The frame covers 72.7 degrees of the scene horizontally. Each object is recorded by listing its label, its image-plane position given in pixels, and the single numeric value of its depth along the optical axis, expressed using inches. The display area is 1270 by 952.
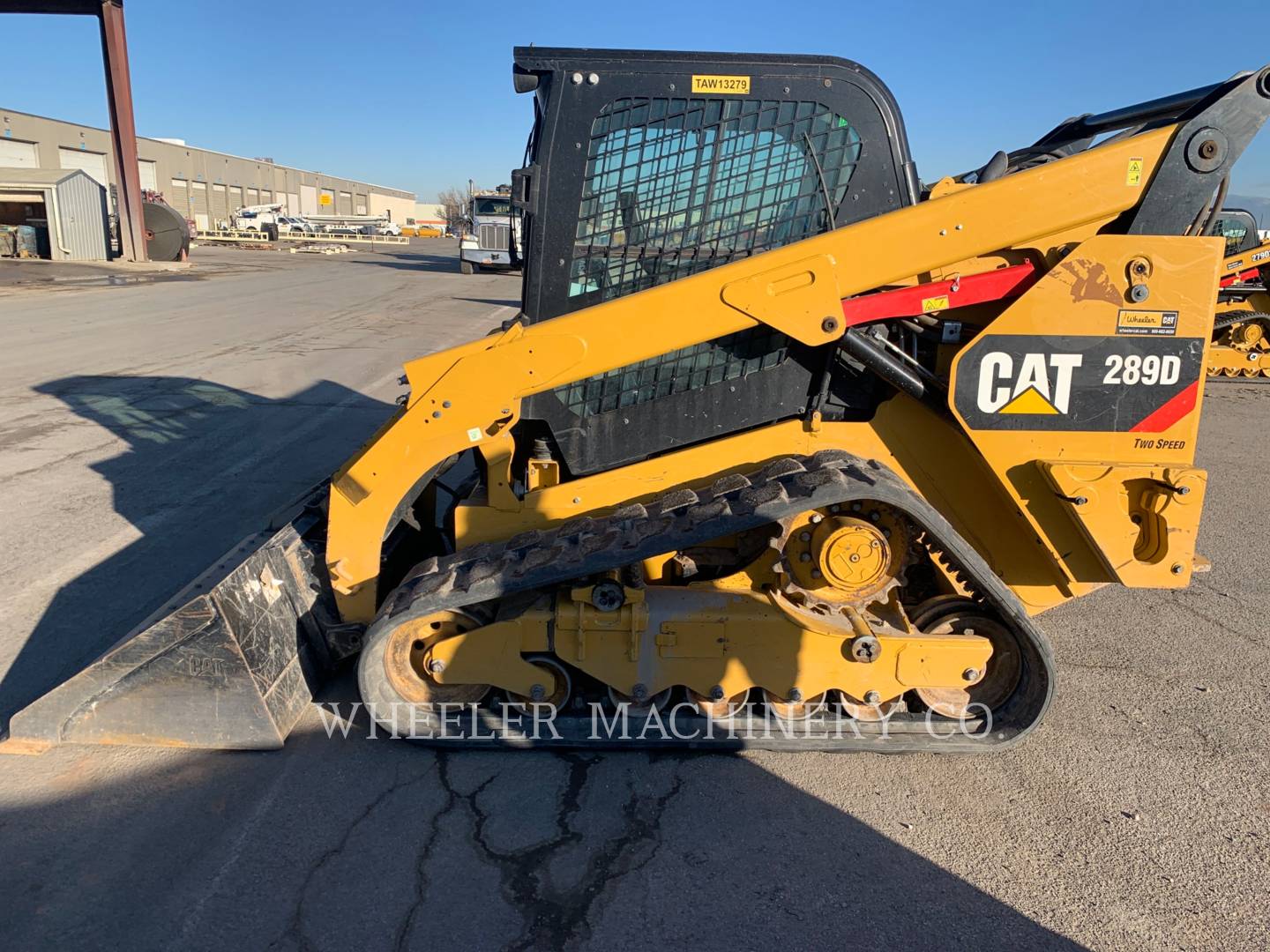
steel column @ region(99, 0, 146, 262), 1037.8
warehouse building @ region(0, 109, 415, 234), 1955.0
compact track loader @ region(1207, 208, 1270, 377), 493.7
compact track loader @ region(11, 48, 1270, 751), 120.6
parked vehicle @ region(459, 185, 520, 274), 1164.5
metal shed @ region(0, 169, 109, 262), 1144.8
